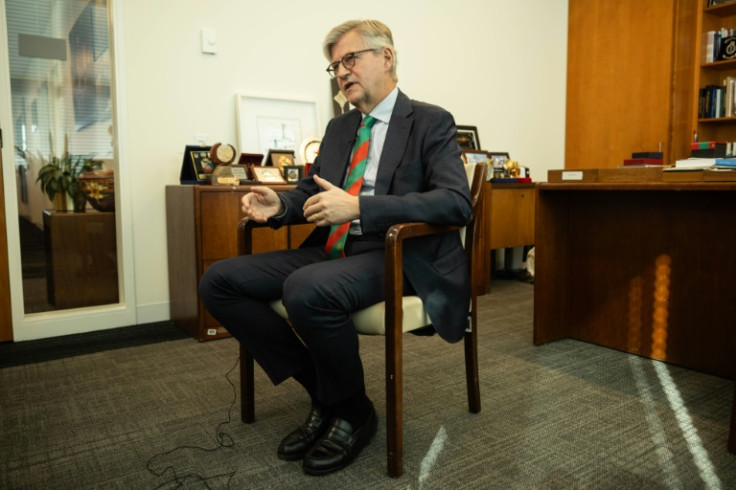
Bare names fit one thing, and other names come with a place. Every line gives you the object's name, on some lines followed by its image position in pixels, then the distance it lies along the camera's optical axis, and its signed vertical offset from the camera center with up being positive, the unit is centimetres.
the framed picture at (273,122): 327 +43
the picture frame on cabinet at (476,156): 397 +26
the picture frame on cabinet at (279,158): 322 +20
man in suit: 141 -20
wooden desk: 217 -35
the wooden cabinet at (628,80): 432 +92
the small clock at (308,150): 334 +26
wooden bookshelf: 416 +92
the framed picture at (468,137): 426 +42
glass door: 293 +22
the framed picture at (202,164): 290 +16
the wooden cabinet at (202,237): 272 -23
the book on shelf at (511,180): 389 +8
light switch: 312 +86
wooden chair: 138 -34
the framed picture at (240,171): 291 +12
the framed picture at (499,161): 418 +24
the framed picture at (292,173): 313 +11
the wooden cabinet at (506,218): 379 -20
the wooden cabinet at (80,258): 310 -36
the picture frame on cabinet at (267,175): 301 +10
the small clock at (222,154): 291 +21
